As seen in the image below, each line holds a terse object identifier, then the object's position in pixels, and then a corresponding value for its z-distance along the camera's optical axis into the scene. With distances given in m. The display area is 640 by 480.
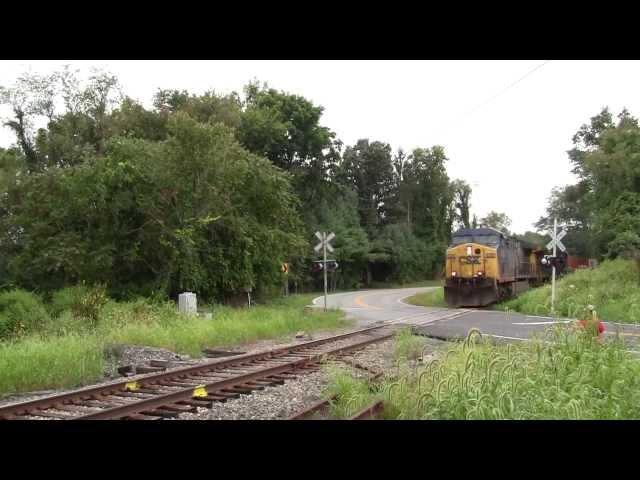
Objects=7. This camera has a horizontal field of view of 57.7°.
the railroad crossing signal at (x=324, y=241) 21.05
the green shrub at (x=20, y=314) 15.04
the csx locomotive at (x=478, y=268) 28.36
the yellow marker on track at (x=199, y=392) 8.11
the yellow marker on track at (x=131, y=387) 8.58
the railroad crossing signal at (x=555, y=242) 20.62
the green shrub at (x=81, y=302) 15.69
